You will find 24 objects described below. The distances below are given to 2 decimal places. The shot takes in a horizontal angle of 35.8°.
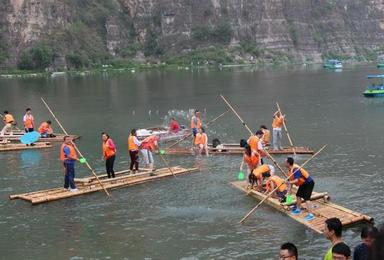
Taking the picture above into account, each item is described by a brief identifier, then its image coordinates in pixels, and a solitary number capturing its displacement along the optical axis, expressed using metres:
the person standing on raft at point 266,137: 33.22
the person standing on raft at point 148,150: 28.45
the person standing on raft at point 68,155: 24.41
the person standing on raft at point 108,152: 26.75
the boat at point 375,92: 68.62
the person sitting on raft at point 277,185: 22.32
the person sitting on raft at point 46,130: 40.41
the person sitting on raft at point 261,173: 23.81
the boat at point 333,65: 172.12
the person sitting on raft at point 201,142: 33.72
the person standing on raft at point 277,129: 33.62
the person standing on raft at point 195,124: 35.95
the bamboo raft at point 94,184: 24.17
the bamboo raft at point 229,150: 33.22
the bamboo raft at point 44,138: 39.66
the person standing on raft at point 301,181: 19.97
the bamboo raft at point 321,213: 19.44
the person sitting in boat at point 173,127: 40.28
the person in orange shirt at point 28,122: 39.56
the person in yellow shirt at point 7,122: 41.02
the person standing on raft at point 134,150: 27.56
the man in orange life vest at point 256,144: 25.38
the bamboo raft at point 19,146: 36.81
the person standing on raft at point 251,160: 24.58
